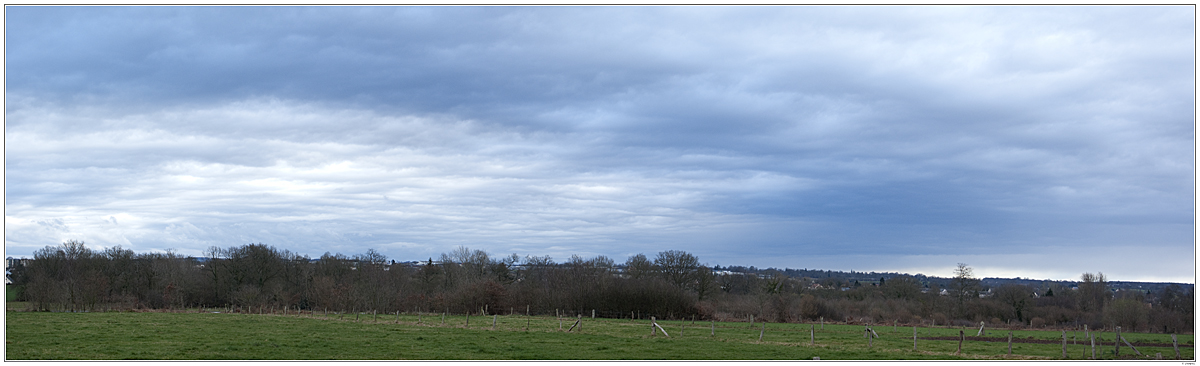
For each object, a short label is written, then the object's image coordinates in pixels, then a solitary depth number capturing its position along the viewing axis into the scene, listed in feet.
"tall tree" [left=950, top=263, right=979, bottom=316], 294.46
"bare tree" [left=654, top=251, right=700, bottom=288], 316.40
